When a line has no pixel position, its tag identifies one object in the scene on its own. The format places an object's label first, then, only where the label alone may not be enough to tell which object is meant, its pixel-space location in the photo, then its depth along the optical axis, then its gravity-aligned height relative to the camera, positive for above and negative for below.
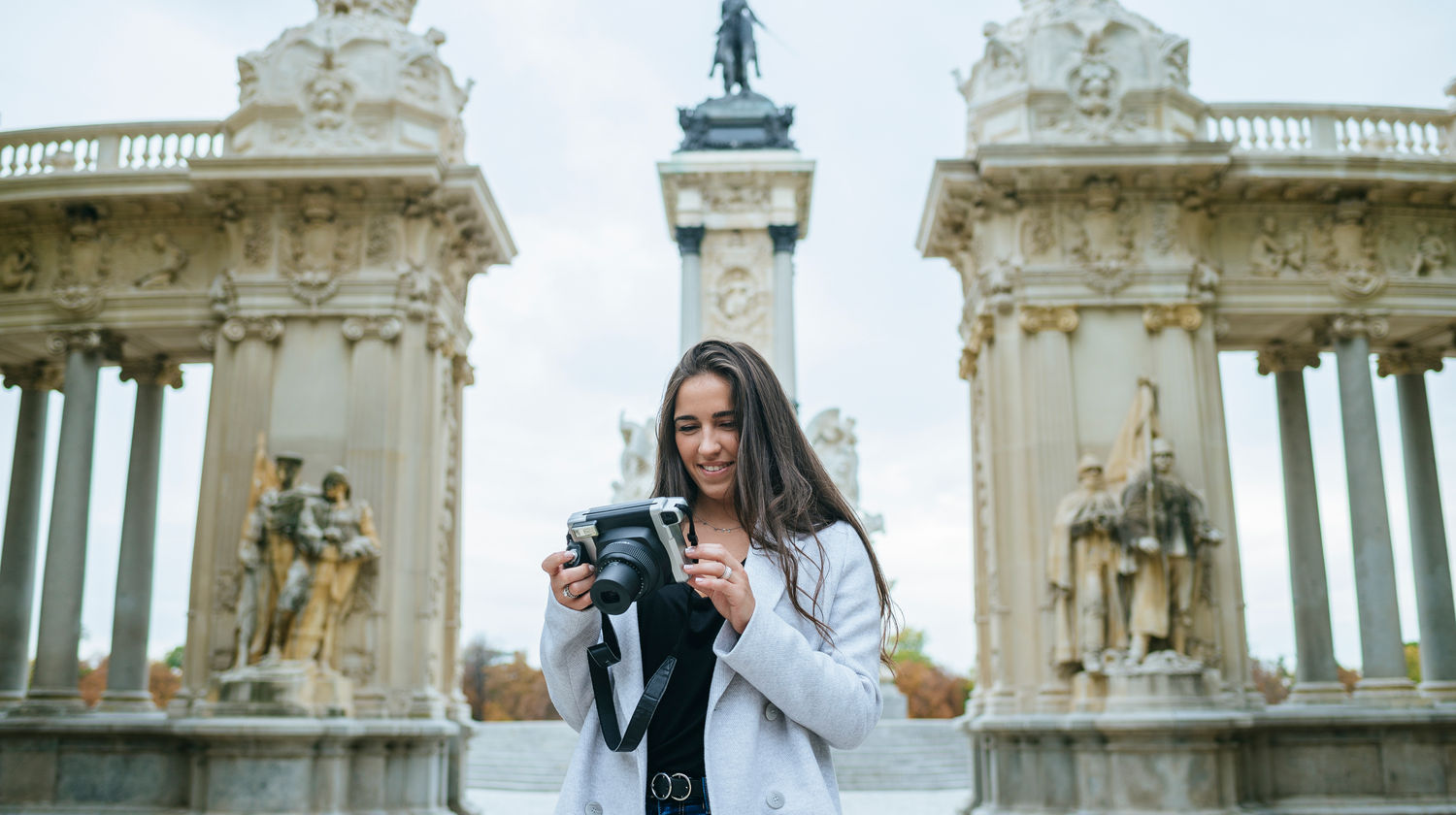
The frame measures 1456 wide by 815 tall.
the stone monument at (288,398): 16.53 +3.84
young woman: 2.79 +0.11
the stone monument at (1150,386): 16.23 +3.87
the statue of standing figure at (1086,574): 16.34 +1.23
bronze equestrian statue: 26.23 +12.14
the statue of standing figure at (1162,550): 16.12 +1.49
